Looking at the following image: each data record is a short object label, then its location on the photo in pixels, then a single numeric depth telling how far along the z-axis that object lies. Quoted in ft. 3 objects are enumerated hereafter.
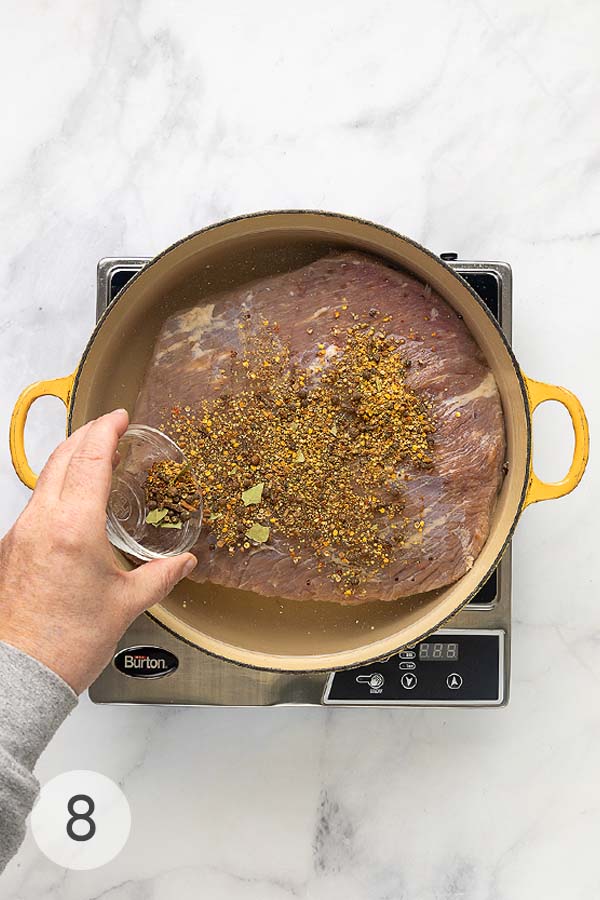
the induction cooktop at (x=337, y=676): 4.47
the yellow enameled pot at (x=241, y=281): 4.00
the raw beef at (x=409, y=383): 4.28
